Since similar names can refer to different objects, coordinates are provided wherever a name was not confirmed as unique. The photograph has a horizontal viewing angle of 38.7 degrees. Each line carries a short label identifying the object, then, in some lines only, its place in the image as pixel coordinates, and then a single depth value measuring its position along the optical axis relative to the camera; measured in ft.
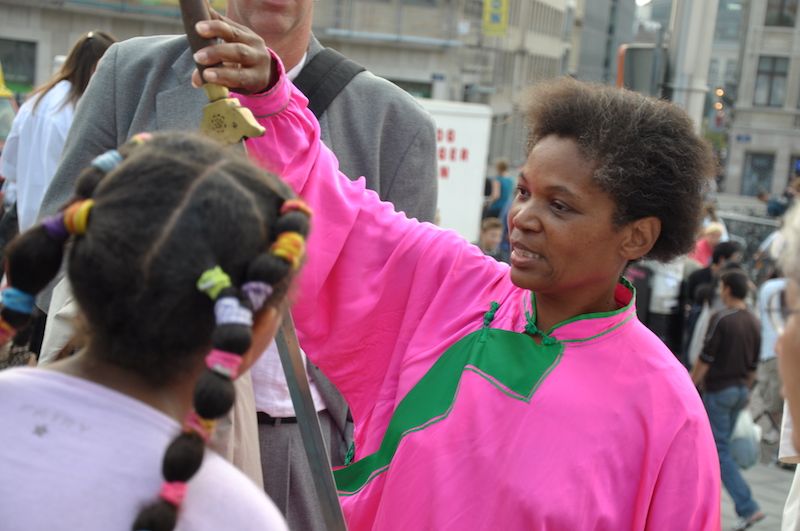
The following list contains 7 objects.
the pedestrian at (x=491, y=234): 34.24
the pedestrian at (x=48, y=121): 14.12
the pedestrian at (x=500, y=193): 45.88
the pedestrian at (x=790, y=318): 5.95
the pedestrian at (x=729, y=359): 23.88
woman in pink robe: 6.79
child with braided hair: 4.19
